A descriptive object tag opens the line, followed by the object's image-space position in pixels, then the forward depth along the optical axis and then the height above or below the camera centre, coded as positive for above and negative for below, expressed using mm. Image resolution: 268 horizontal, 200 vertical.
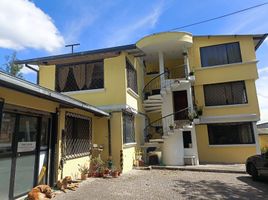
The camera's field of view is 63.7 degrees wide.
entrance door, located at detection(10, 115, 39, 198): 5922 -199
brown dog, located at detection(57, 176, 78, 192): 7188 -1264
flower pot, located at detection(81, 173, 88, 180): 8784 -1201
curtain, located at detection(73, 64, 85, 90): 12414 +4078
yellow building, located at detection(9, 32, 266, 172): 11805 +3157
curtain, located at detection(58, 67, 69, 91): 12750 +4150
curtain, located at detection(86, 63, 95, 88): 12281 +4082
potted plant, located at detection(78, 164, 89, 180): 8877 -1018
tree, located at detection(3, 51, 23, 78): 29528 +11000
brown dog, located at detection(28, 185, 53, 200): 5926 -1260
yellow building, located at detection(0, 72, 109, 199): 5500 +335
